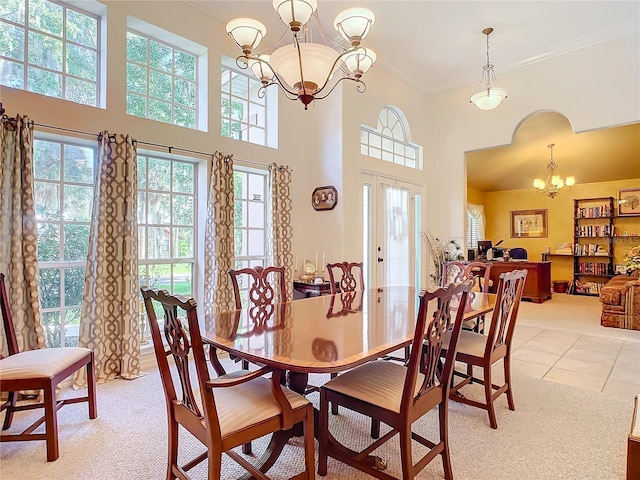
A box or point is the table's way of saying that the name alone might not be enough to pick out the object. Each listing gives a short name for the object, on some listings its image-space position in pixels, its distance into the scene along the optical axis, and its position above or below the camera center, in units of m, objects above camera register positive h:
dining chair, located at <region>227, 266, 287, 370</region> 2.42 -0.36
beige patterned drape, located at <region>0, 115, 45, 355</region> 2.57 +0.11
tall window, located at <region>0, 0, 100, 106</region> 2.82 +1.64
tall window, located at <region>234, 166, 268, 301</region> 4.25 +0.33
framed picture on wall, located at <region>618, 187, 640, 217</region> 7.63 +0.88
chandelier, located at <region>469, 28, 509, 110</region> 4.08 +1.68
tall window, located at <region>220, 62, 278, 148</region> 4.13 +1.63
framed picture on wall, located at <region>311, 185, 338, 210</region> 4.46 +0.59
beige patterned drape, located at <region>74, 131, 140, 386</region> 2.94 -0.20
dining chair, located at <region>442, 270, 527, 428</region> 2.29 -0.70
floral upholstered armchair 4.73 -0.85
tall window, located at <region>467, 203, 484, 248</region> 9.07 +0.51
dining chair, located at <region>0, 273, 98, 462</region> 1.94 -0.73
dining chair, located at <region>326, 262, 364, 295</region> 3.33 -0.34
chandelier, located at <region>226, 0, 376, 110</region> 2.13 +1.28
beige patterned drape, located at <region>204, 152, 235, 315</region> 3.65 +0.01
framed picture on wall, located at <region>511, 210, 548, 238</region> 8.88 +0.50
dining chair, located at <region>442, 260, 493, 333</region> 3.32 -0.29
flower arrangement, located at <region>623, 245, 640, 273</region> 5.09 -0.25
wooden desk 6.85 -0.65
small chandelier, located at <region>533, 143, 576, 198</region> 7.35 +1.25
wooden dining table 1.49 -0.45
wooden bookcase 7.90 -0.01
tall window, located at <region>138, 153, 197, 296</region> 3.48 +0.23
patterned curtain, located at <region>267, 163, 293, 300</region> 4.19 +0.27
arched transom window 5.02 +1.54
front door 4.90 +0.20
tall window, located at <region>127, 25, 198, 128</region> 3.43 +1.67
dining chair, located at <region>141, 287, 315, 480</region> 1.37 -0.71
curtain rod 2.79 +0.94
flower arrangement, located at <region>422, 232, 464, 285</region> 5.70 -0.13
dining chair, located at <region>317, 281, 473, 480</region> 1.55 -0.72
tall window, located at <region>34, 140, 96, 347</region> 2.95 +0.16
